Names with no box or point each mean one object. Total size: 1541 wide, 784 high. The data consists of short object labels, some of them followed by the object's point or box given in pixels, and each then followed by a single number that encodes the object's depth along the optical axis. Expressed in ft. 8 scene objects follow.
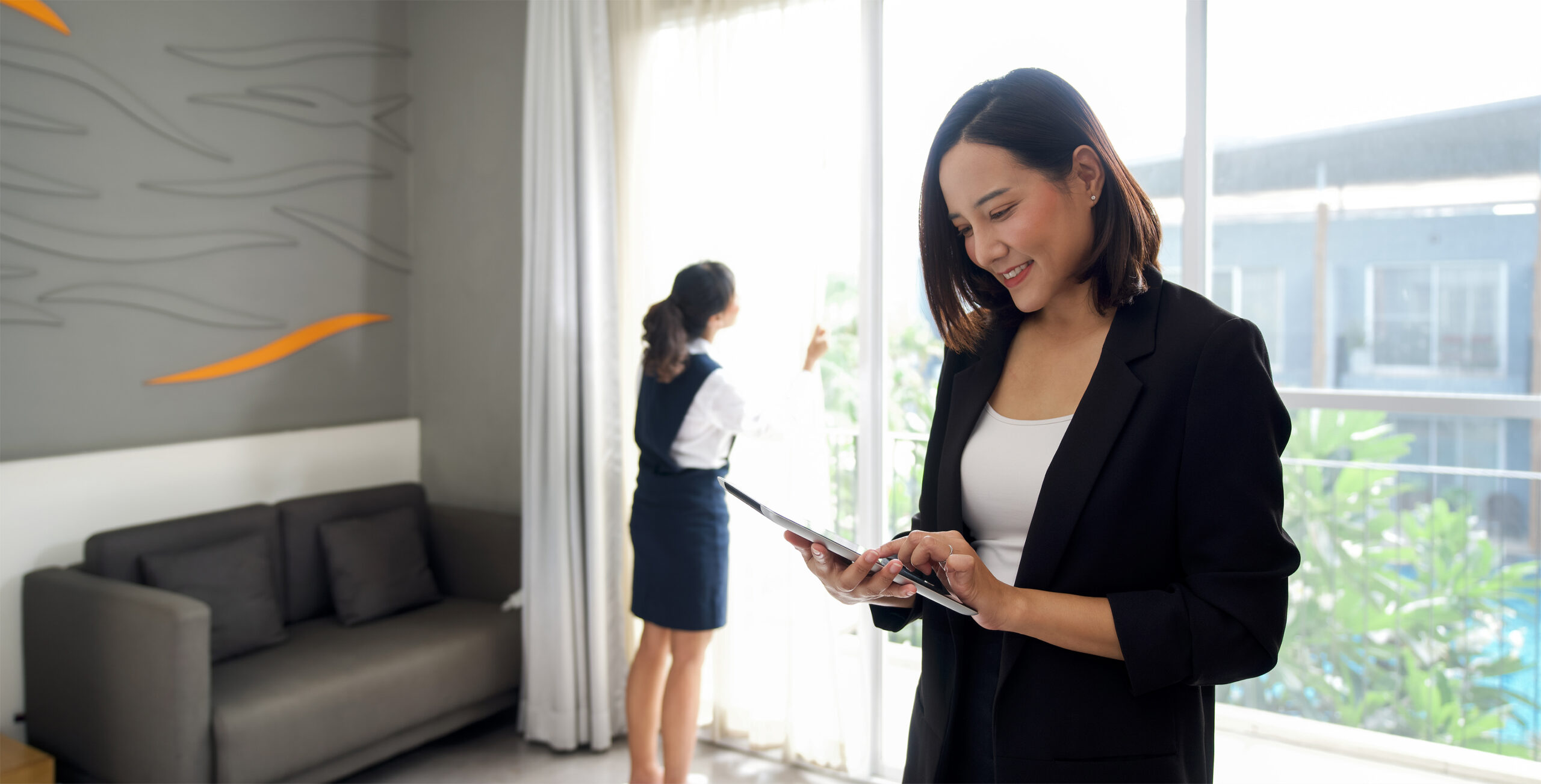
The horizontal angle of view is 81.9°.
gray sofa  8.01
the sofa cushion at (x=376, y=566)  10.64
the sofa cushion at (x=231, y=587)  9.27
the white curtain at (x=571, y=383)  10.47
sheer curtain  9.53
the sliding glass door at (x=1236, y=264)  8.45
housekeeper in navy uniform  8.91
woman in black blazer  3.19
